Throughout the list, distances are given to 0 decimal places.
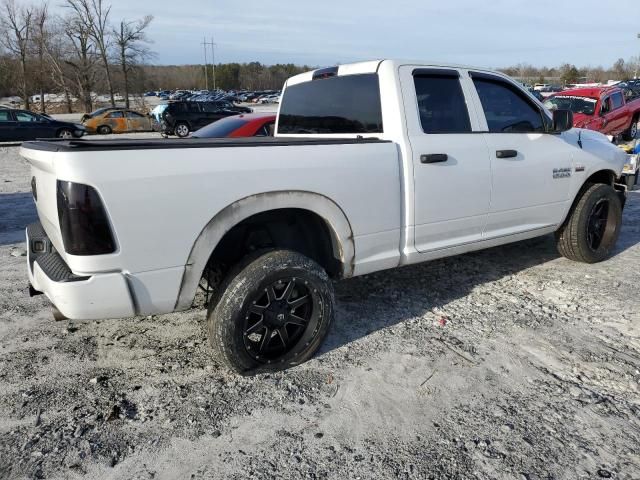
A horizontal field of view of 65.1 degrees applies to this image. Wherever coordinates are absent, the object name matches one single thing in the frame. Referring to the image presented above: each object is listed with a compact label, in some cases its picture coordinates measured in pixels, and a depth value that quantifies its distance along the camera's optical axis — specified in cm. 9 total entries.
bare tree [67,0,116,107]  4347
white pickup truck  253
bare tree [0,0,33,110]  4116
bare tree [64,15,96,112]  4381
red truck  1345
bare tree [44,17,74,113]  4466
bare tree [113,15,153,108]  4578
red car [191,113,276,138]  789
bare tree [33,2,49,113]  4212
